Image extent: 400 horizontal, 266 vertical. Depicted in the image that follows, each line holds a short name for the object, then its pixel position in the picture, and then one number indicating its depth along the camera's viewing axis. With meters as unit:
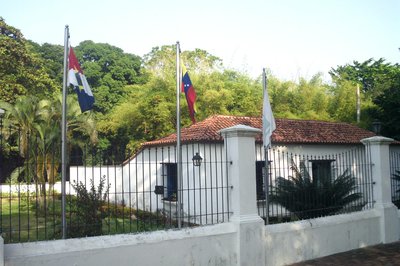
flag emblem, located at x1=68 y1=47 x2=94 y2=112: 6.82
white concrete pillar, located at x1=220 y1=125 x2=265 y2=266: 6.23
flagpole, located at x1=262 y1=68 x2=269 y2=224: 7.36
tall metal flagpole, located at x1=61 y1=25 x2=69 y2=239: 5.51
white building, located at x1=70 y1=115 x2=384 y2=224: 12.14
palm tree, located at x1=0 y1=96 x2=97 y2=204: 14.10
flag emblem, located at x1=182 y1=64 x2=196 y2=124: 8.43
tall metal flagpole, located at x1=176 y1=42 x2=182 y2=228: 6.14
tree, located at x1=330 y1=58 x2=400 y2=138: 18.61
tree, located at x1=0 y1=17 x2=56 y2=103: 21.48
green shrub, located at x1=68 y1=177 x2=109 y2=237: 7.30
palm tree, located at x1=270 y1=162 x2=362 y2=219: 8.65
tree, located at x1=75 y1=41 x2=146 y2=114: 32.39
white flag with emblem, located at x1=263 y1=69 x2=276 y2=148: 7.95
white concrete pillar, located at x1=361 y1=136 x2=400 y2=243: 8.85
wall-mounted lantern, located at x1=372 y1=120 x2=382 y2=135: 9.44
